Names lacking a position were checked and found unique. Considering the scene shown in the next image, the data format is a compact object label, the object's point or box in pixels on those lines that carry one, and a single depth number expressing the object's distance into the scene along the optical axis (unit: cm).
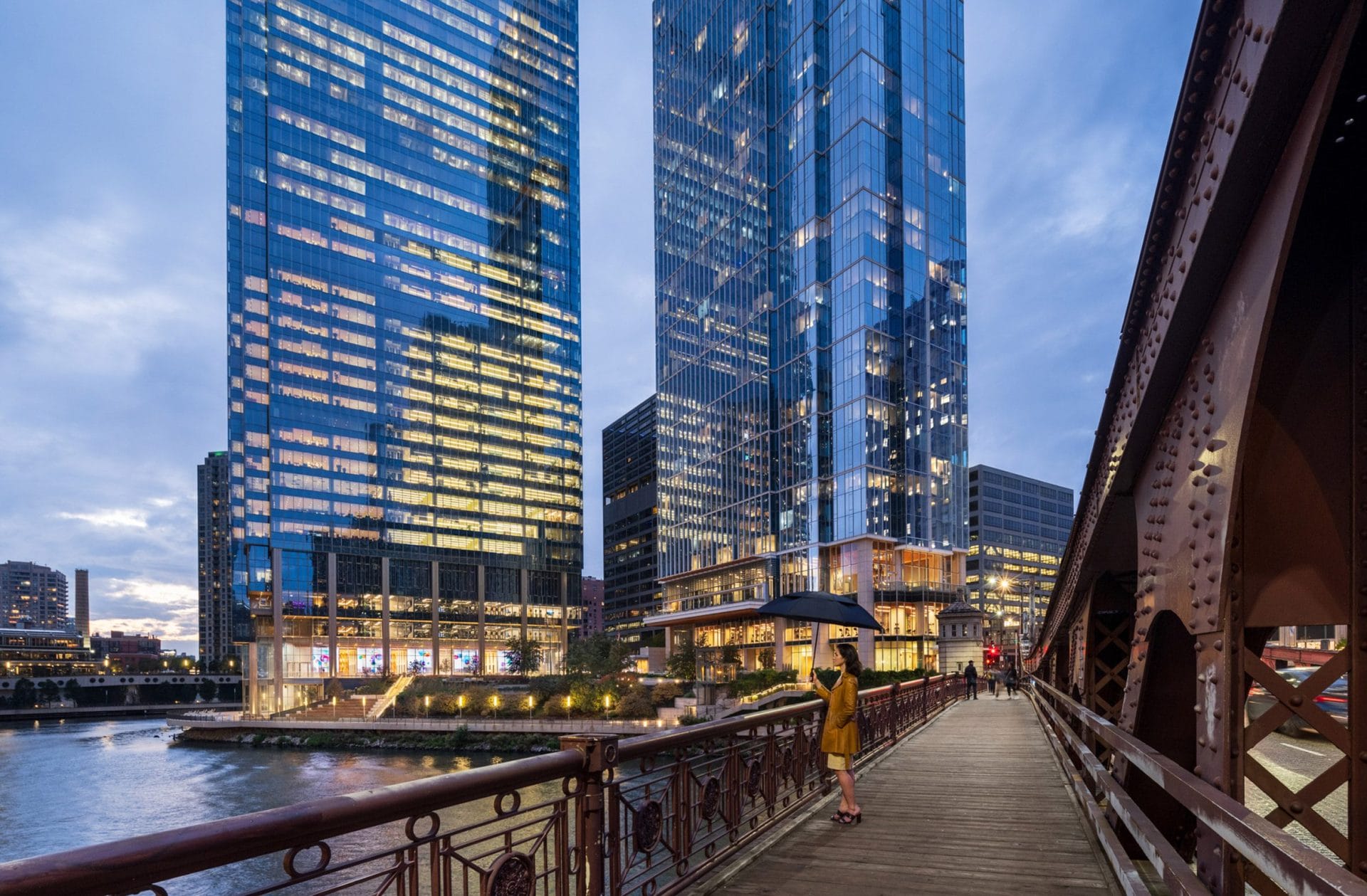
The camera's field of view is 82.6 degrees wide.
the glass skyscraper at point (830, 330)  6216
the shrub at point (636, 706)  4966
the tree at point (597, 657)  6069
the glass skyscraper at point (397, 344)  9256
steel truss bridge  247
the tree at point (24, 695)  10206
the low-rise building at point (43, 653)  12644
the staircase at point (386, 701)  6331
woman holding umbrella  821
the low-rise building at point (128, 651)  14400
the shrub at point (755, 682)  4806
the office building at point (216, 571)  18075
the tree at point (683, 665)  5803
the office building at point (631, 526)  14712
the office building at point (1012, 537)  12925
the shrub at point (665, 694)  5028
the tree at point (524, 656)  8344
